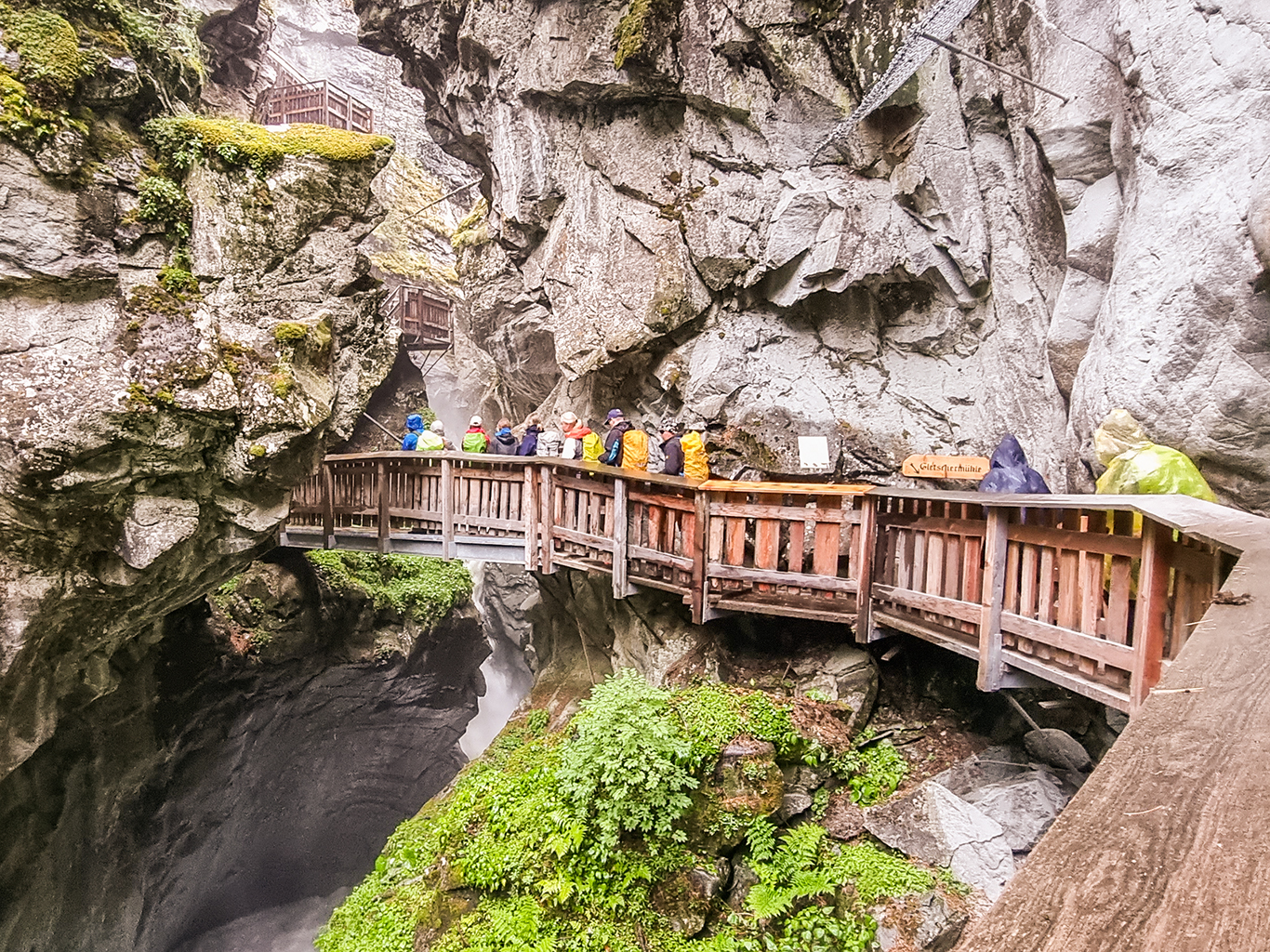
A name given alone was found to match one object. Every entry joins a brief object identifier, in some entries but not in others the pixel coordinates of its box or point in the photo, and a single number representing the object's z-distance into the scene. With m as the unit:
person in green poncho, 4.23
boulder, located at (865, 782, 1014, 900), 5.04
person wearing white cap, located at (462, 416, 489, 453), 10.85
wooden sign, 7.25
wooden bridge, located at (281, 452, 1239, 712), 3.48
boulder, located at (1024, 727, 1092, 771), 5.85
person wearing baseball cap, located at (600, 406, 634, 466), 9.46
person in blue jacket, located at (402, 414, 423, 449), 10.73
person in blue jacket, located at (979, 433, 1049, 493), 6.18
